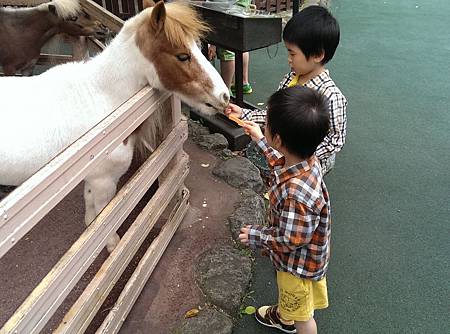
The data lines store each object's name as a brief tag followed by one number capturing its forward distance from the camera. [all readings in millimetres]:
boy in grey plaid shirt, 1999
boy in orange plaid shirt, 1536
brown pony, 4227
